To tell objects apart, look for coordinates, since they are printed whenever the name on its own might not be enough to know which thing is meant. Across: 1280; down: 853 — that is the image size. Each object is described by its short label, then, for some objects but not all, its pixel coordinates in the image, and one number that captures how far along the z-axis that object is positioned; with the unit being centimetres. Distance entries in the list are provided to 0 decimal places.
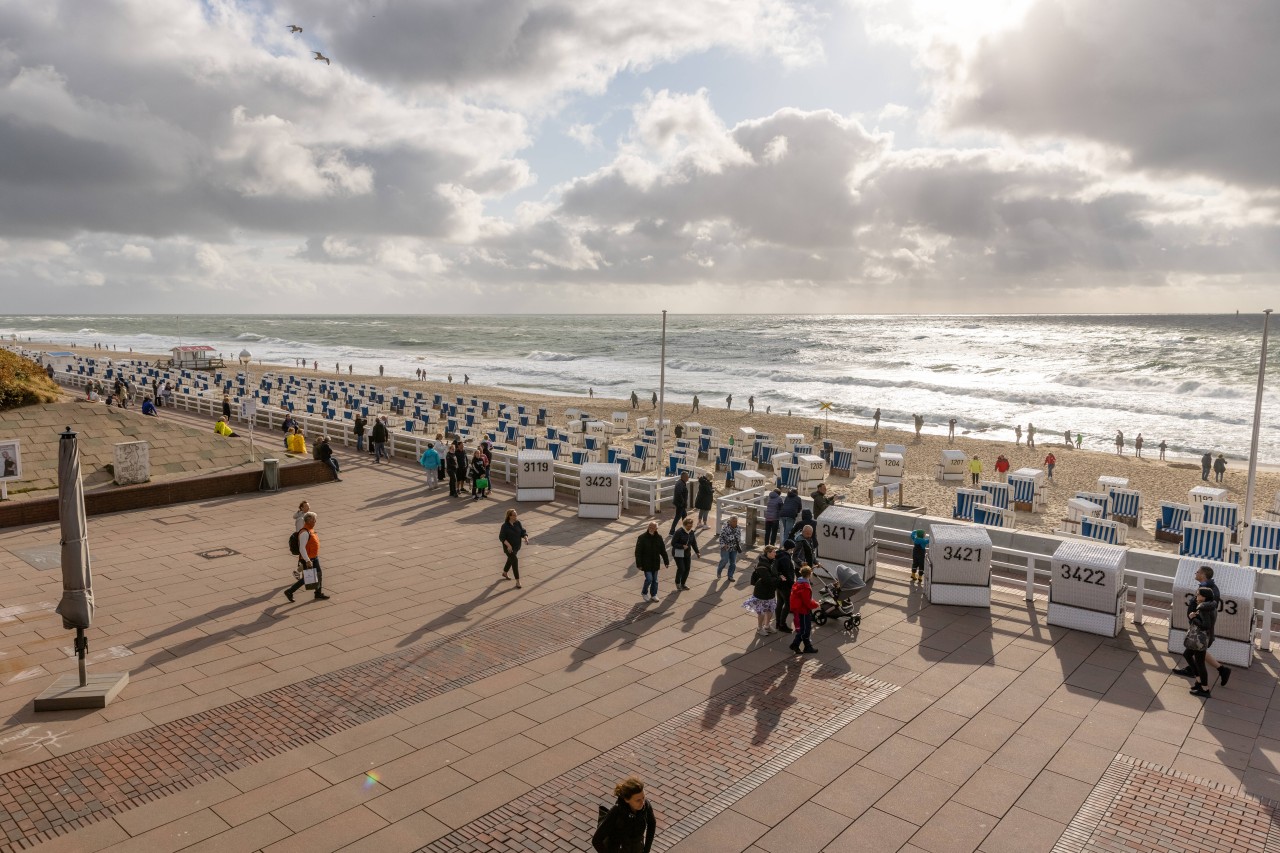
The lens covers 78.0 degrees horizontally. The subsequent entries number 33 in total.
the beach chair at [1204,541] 1392
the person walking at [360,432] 2156
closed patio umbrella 736
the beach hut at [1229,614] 874
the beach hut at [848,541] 1149
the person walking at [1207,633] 804
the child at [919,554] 1145
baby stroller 984
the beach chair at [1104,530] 1623
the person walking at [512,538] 1095
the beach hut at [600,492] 1488
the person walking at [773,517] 1237
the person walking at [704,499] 1413
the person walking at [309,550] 1021
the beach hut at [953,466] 2625
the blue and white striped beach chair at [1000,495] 2016
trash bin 1684
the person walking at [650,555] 1031
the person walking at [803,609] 883
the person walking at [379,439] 2000
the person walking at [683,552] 1123
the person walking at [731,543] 1158
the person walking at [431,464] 1725
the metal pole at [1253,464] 1309
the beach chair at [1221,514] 1753
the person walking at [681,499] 1370
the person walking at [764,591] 941
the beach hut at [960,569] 1053
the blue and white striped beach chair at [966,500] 1898
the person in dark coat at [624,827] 447
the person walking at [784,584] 951
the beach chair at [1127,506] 2034
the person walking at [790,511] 1212
